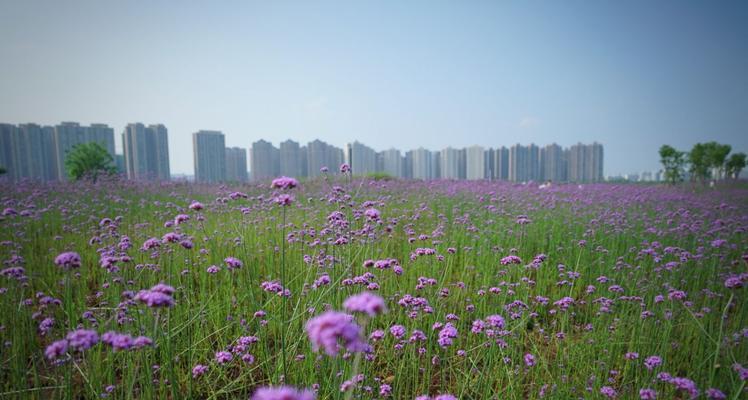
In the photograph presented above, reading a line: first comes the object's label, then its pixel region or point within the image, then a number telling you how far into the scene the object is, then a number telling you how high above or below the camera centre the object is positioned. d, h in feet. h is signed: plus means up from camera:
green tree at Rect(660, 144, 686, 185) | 136.61 +6.65
